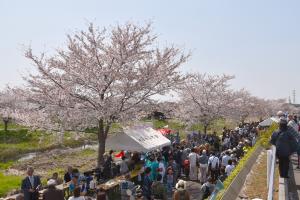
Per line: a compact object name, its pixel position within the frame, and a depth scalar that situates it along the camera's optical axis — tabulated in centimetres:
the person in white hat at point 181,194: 864
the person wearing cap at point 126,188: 1289
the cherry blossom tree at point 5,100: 5246
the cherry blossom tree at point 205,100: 3456
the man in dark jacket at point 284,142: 932
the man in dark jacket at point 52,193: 945
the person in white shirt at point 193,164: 1783
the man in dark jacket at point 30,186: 1141
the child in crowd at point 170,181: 1551
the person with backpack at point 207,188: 1145
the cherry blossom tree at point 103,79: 1800
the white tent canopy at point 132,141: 1714
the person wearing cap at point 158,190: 1311
